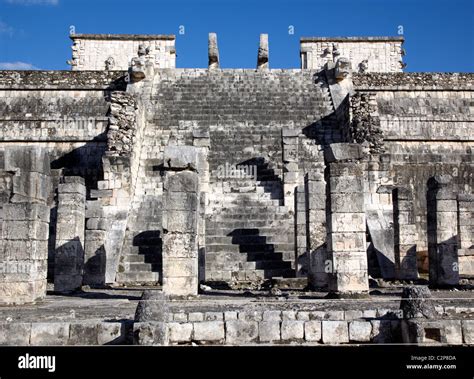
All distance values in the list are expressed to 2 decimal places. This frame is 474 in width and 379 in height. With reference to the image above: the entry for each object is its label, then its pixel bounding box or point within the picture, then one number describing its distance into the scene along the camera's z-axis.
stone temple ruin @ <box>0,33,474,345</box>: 8.30
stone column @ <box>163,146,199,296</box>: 11.94
